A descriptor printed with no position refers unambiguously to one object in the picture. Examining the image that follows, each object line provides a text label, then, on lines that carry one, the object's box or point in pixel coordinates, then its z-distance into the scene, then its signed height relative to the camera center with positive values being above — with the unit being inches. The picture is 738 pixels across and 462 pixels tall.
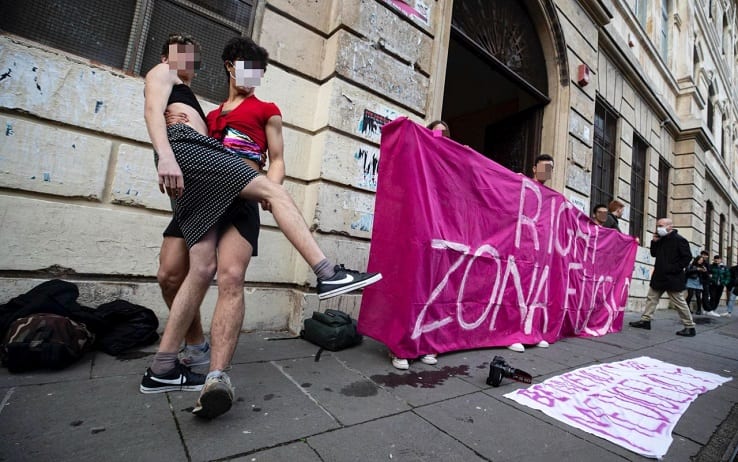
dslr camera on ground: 88.0 -27.8
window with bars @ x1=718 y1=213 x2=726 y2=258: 670.6 +124.3
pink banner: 102.7 +4.7
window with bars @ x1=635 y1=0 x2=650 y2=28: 373.1 +315.1
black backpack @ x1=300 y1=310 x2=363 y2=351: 107.3 -27.0
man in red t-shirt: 63.7 +6.2
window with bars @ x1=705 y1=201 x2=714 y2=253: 595.0 +123.7
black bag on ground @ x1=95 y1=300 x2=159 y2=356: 87.3 -28.1
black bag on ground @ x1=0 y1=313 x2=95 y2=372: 70.9 -28.3
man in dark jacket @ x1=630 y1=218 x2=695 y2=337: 218.7 +11.1
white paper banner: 68.7 -30.0
